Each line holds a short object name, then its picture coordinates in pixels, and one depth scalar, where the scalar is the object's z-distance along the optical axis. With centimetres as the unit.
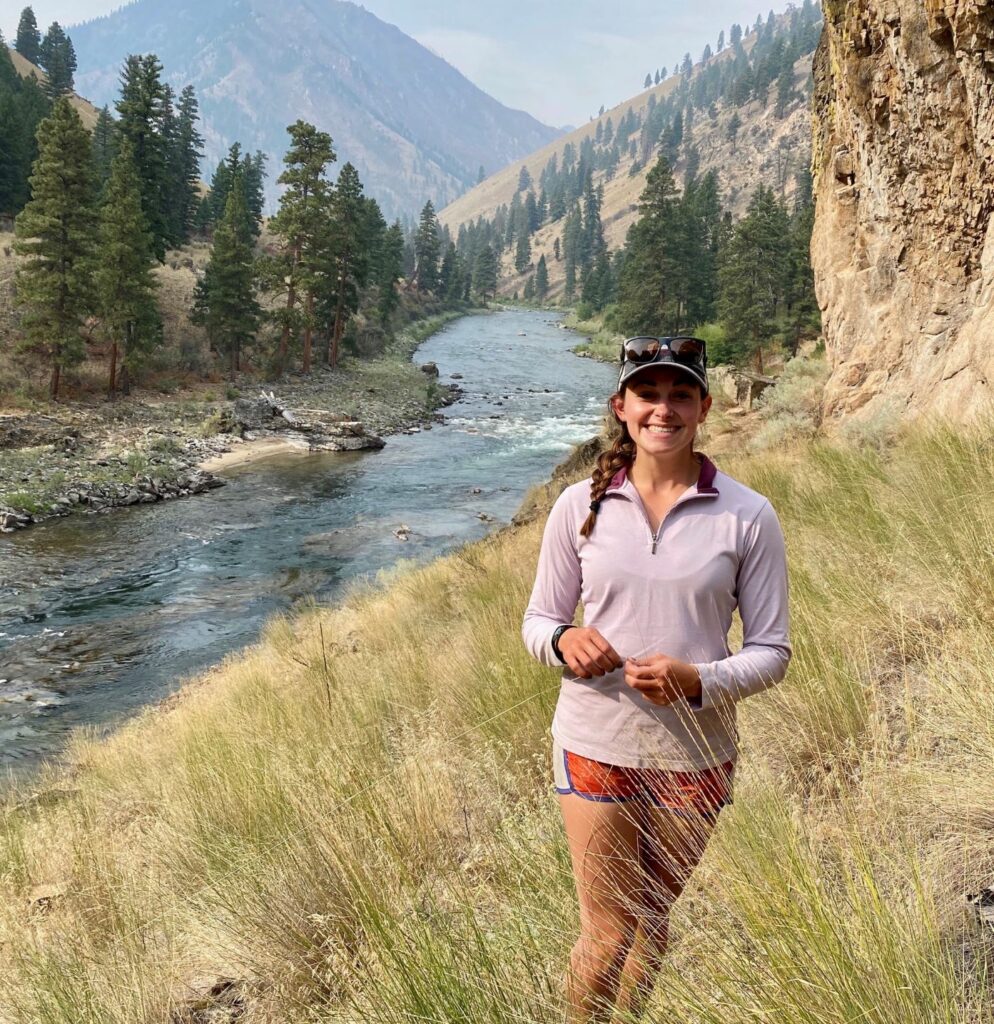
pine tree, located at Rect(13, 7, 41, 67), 8369
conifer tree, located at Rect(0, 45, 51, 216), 4428
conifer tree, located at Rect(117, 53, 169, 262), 4091
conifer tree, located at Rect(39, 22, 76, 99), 6862
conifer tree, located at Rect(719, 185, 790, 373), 3697
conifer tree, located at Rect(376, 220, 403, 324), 5672
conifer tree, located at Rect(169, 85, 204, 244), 5241
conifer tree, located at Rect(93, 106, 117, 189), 4875
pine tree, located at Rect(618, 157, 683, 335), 4762
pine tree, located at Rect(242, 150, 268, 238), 6751
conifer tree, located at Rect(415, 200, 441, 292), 8500
